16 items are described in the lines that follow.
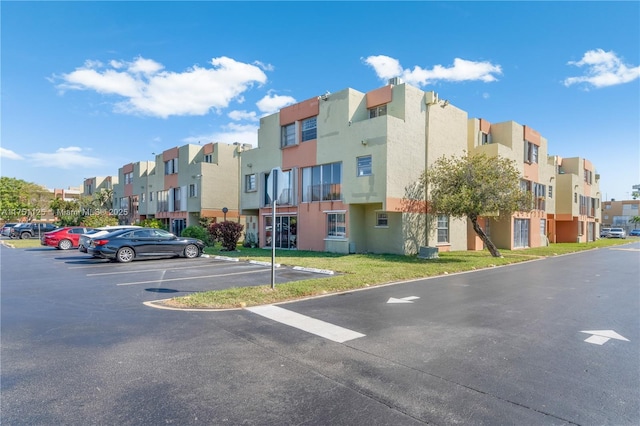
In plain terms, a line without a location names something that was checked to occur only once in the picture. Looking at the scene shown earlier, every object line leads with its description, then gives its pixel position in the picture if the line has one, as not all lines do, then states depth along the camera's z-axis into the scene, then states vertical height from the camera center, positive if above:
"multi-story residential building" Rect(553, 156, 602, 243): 35.97 +1.95
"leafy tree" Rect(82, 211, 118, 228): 35.75 -0.34
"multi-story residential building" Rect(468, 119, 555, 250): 25.08 +3.85
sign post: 9.07 +0.86
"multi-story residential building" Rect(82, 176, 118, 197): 55.53 +5.28
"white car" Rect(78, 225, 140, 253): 17.91 -1.20
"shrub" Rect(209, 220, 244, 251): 21.53 -0.83
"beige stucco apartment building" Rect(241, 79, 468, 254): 19.00 +2.89
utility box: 17.83 -1.65
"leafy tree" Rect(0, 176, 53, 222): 50.78 +2.50
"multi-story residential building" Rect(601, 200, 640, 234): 86.81 +1.54
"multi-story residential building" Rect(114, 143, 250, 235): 32.53 +3.14
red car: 23.86 -1.36
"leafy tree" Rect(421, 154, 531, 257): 17.19 +1.40
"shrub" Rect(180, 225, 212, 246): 25.08 -1.09
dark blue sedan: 16.27 -1.29
